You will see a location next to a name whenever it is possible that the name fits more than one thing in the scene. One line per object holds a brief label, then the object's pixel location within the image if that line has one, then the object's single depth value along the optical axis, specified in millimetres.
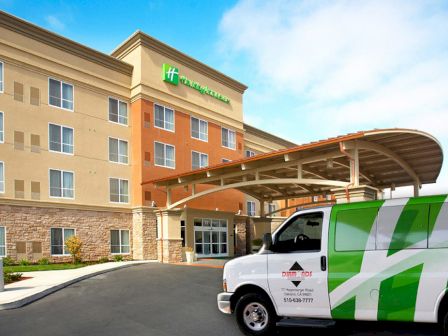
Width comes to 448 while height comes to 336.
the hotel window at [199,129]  34656
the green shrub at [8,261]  22559
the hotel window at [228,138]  37781
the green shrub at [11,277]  15795
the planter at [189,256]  26781
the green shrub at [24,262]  23259
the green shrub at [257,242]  34656
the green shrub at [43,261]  23969
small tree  25234
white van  6266
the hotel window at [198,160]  34219
